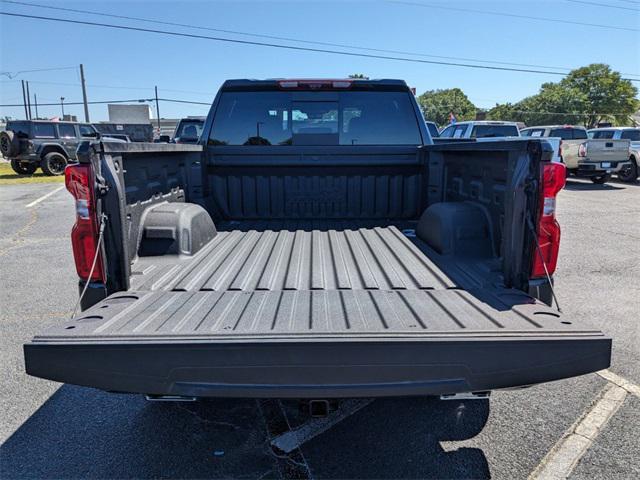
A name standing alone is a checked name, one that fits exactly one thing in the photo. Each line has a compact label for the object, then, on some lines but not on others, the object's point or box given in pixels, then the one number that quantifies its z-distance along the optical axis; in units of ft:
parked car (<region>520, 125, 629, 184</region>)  52.95
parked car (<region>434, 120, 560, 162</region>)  49.47
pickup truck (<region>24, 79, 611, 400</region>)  5.84
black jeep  60.70
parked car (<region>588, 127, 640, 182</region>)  57.62
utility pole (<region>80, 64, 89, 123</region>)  156.46
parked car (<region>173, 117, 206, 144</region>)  49.27
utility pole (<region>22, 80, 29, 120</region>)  230.21
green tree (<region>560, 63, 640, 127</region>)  187.42
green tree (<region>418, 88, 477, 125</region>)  309.83
